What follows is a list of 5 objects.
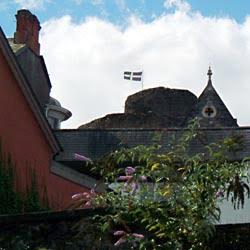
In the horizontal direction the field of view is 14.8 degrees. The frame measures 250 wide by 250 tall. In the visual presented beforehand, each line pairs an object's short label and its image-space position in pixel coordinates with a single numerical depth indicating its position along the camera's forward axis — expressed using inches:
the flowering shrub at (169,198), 367.4
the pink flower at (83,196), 408.2
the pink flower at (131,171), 403.4
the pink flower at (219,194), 372.5
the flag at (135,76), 2605.8
